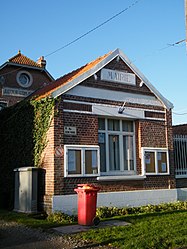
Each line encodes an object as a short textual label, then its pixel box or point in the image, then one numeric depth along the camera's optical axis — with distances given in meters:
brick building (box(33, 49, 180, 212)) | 11.79
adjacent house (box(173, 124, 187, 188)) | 15.40
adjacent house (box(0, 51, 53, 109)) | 28.14
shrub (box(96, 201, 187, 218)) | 11.40
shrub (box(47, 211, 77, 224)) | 10.48
